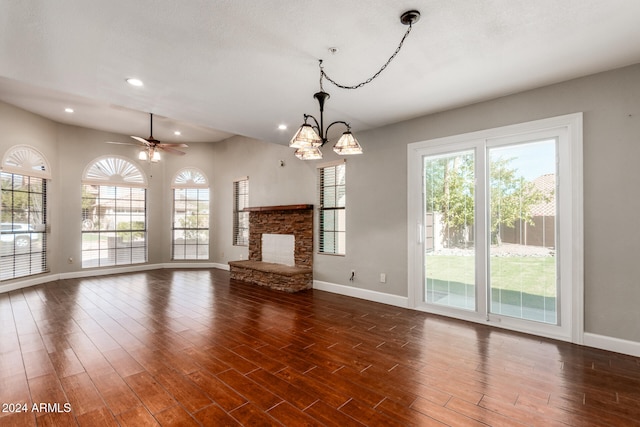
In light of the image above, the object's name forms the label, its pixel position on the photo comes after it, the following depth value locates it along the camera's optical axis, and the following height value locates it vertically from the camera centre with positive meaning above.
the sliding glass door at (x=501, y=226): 3.19 -0.12
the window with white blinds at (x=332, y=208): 5.28 +0.15
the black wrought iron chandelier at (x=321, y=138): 2.13 +0.66
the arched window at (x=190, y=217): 7.80 -0.02
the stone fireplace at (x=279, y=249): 5.47 -0.68
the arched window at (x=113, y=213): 6.74 +0.07
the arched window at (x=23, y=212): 5.23 +0.07
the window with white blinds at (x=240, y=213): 7.24 +0.08
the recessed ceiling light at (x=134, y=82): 3.11 +1.41
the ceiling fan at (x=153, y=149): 5.30 +1.24
